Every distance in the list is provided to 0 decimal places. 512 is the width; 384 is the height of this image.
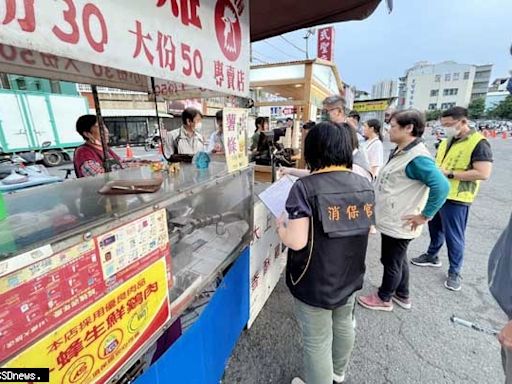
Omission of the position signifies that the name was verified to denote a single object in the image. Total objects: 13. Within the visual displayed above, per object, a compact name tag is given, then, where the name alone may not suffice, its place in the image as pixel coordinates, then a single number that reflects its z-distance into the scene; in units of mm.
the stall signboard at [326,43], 11618
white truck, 9156
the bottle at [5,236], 651
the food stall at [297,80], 5742
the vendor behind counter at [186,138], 3380
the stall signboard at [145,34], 591
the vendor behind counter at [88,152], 2480
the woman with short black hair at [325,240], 1246
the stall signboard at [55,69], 1802
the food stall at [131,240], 634
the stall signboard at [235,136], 1434
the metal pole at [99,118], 2016
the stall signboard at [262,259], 1987
